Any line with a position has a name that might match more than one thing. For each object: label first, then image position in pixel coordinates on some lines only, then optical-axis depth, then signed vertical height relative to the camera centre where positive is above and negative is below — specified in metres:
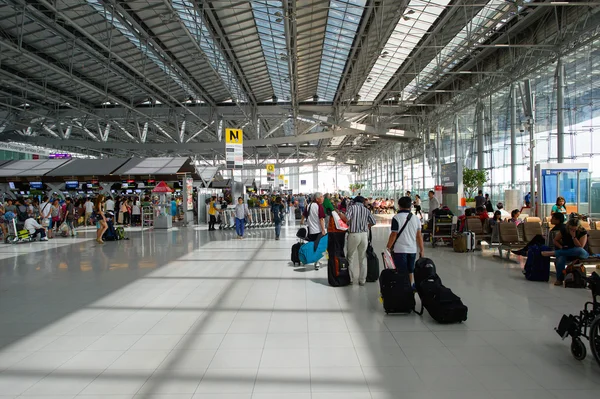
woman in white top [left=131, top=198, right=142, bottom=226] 26.67 -1.02
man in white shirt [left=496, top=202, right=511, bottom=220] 20.95 -1.24
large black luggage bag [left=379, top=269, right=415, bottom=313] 5.91 -1.39
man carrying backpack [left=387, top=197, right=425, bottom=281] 6.58 -0.69
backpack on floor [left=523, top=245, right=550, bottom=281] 8.12 -1.42
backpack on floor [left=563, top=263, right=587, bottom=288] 7.52 -1.53
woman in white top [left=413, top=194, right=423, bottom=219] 18.67 -0.70
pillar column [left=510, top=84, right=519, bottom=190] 23.06 +2.61
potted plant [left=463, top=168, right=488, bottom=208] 23.17 +0.50
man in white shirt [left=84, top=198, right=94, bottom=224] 23.19 -0.56
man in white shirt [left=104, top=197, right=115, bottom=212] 23.06 -0.43
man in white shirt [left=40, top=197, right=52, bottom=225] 18.28 -0.49
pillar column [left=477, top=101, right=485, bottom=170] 26.33 +3.04
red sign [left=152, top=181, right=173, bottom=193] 23.52 +0.34
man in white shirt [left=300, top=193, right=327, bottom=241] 9.96 -0.58
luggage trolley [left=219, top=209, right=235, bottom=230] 23.19 -1.26
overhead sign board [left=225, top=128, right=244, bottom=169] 18.78 +1.90
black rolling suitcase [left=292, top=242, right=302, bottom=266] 10.46 -1.44
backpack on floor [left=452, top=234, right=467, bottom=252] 12.36 -1.51
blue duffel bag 10.19 -1.35
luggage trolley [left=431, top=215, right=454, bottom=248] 13.60 -1.20
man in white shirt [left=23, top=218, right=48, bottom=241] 17.30 -1.15
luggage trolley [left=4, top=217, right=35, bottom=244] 16.97 -1.45
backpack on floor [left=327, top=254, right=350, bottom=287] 7.89 -1.41
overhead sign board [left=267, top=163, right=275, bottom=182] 37.09 +1.73
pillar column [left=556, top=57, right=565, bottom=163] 17.94 +2.98
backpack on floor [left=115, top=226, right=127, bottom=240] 17.67 -1.44
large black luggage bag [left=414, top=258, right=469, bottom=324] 5.52 -1.39
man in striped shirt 7.73 -0.63
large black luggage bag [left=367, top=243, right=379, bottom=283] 8.24 -1.44
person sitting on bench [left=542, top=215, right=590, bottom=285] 7.77 -1.03
